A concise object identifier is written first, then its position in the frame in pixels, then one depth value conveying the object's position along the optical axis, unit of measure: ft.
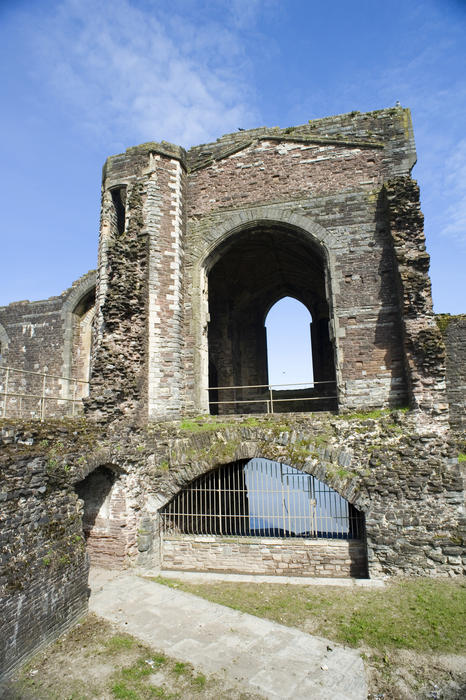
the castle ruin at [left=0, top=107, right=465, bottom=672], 23.60
